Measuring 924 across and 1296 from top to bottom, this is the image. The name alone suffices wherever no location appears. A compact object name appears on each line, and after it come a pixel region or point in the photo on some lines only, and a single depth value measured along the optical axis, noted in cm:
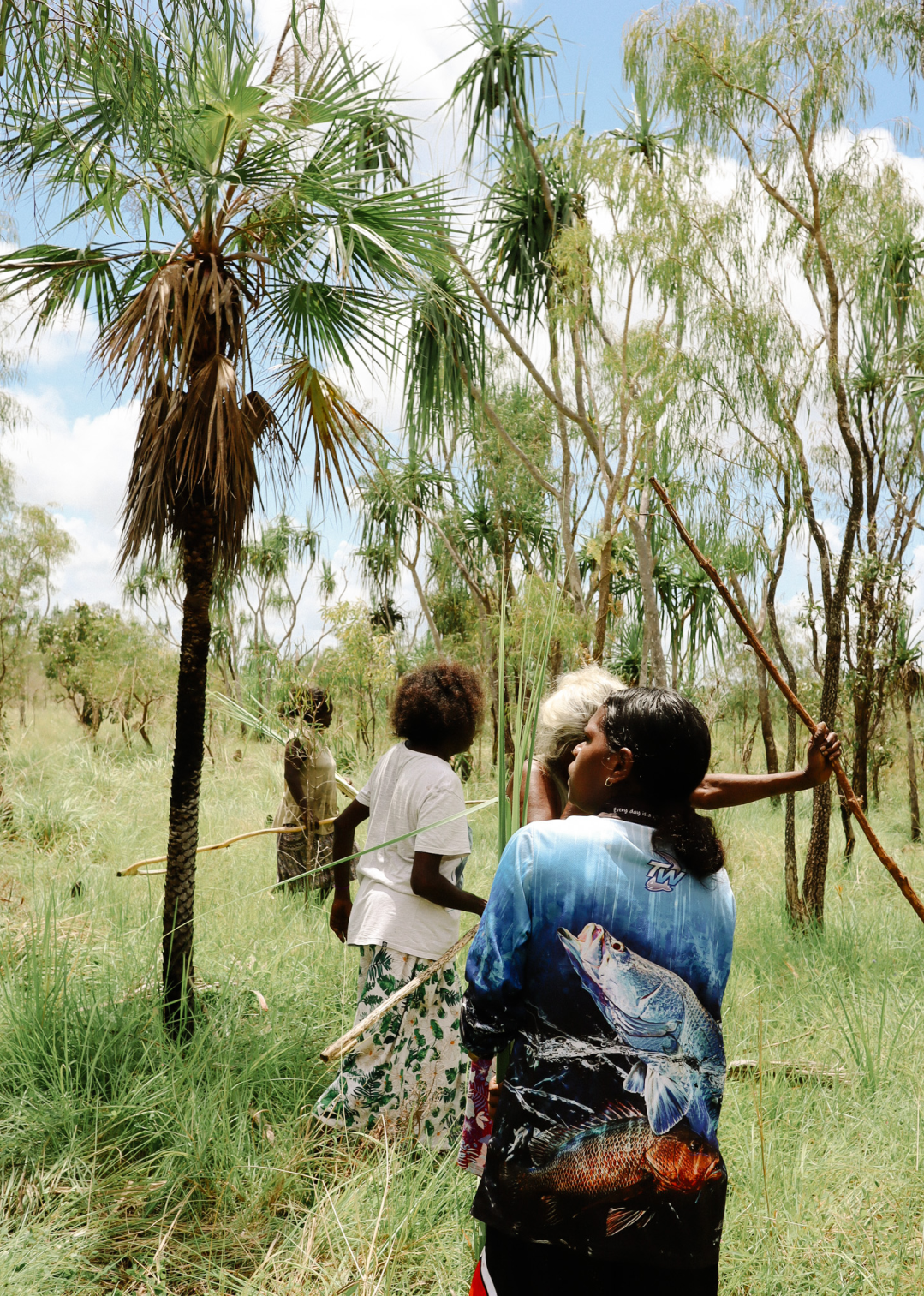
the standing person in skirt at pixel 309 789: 555
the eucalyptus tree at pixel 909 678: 1169
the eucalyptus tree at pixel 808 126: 577
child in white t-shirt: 292
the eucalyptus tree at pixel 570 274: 636
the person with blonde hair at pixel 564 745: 254
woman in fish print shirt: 137
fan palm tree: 340
